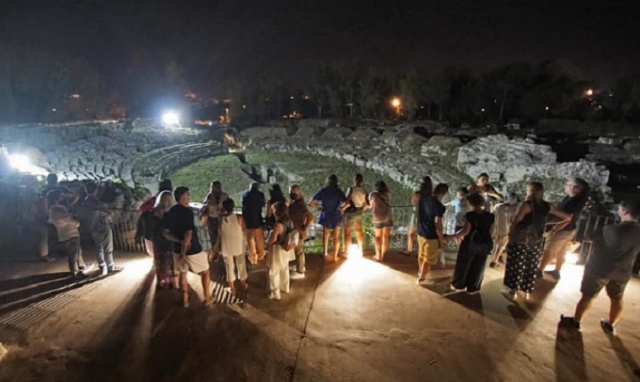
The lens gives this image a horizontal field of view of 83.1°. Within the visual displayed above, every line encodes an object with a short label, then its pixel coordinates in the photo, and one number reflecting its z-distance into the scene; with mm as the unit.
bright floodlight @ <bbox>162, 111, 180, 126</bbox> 54978
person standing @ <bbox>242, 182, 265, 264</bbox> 6395
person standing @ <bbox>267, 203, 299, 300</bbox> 5223
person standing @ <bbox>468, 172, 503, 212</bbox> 6763
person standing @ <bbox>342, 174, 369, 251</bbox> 6764
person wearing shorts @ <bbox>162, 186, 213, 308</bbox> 4988
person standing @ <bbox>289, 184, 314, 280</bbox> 5719
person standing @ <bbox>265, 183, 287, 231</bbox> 6195
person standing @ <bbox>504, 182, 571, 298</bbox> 5086
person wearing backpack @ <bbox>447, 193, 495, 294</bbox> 5066
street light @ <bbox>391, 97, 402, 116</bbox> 64750
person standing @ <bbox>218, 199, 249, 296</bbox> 5344
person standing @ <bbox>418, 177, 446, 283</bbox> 5520
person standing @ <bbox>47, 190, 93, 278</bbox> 5938
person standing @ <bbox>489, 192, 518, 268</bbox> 6281
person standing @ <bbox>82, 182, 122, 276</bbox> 6191
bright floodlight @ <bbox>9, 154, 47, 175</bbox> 18083
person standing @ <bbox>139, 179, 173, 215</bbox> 6043
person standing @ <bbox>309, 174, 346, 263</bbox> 6664
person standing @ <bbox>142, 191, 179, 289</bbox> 5535
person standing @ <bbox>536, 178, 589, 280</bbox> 5535
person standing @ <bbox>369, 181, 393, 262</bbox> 6559
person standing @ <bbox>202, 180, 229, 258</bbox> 5895
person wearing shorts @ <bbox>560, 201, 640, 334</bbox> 4223
